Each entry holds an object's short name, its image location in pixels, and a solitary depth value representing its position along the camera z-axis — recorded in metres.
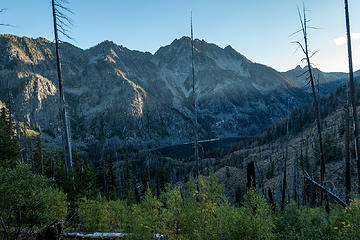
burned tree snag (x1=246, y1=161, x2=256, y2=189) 9.28
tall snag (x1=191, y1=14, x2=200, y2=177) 15.15
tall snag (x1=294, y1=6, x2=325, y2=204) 14.46
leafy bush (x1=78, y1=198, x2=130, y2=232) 11.84
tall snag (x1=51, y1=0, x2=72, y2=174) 14.21
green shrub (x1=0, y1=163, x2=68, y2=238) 7.25
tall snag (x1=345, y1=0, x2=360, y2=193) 11.61
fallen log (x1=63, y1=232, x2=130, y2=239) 10.23
